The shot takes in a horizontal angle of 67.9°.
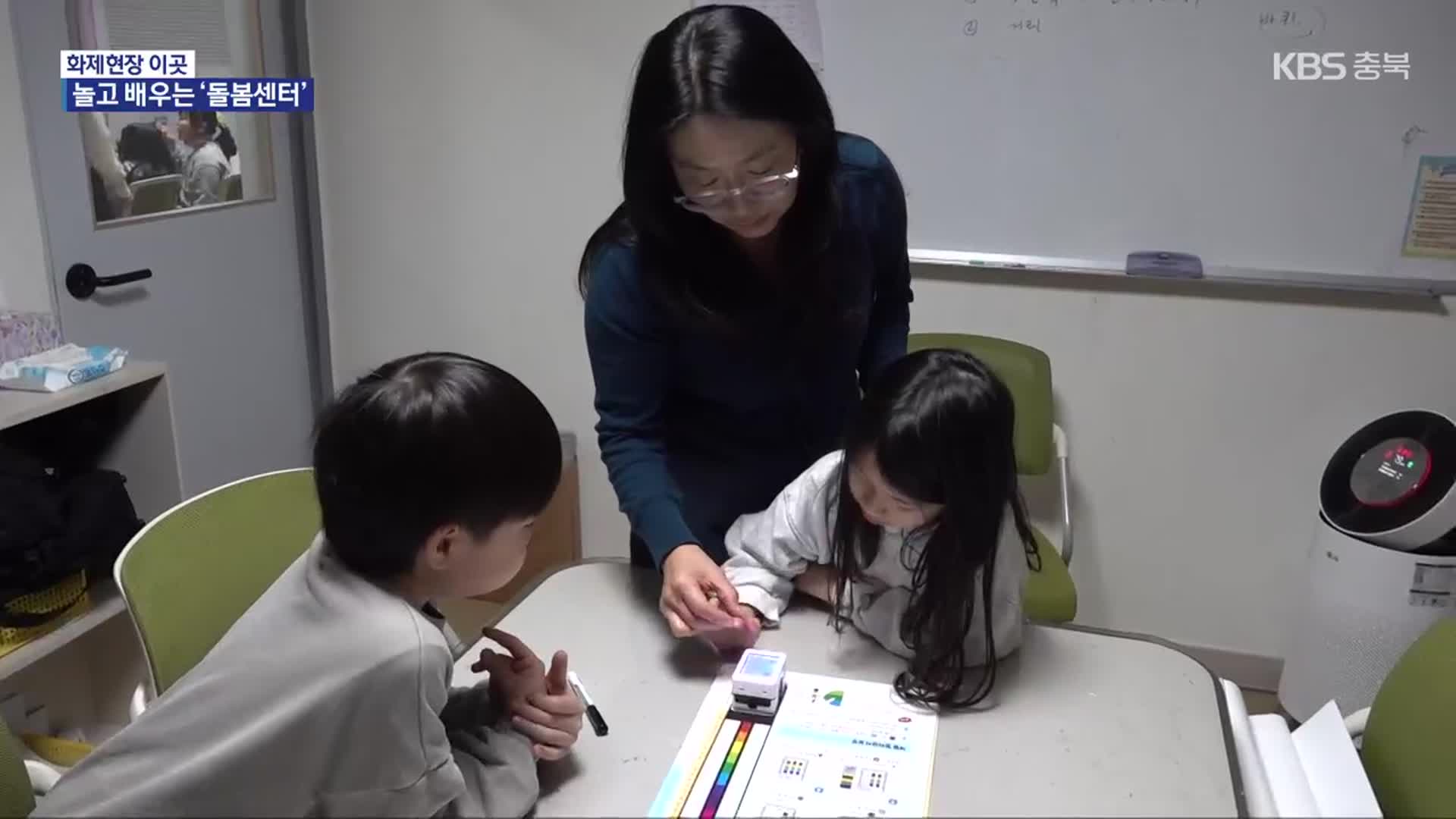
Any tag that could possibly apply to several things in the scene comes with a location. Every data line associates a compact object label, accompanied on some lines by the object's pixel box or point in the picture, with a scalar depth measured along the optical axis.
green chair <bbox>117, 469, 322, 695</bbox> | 1.29
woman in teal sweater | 1.12
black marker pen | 1.05
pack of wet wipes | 1.89
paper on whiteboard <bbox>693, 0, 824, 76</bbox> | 2.37
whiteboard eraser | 2.29
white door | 2.19
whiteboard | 2.12
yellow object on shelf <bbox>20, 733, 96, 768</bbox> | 1.97
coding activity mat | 0.95
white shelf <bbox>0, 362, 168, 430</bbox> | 1.78
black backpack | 1.78
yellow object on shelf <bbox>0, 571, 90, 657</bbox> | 1.85
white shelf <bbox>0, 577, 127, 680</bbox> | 1.82
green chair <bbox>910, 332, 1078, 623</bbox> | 2.19
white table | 0.97
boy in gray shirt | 0.84
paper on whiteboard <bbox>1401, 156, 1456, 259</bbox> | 2.12
